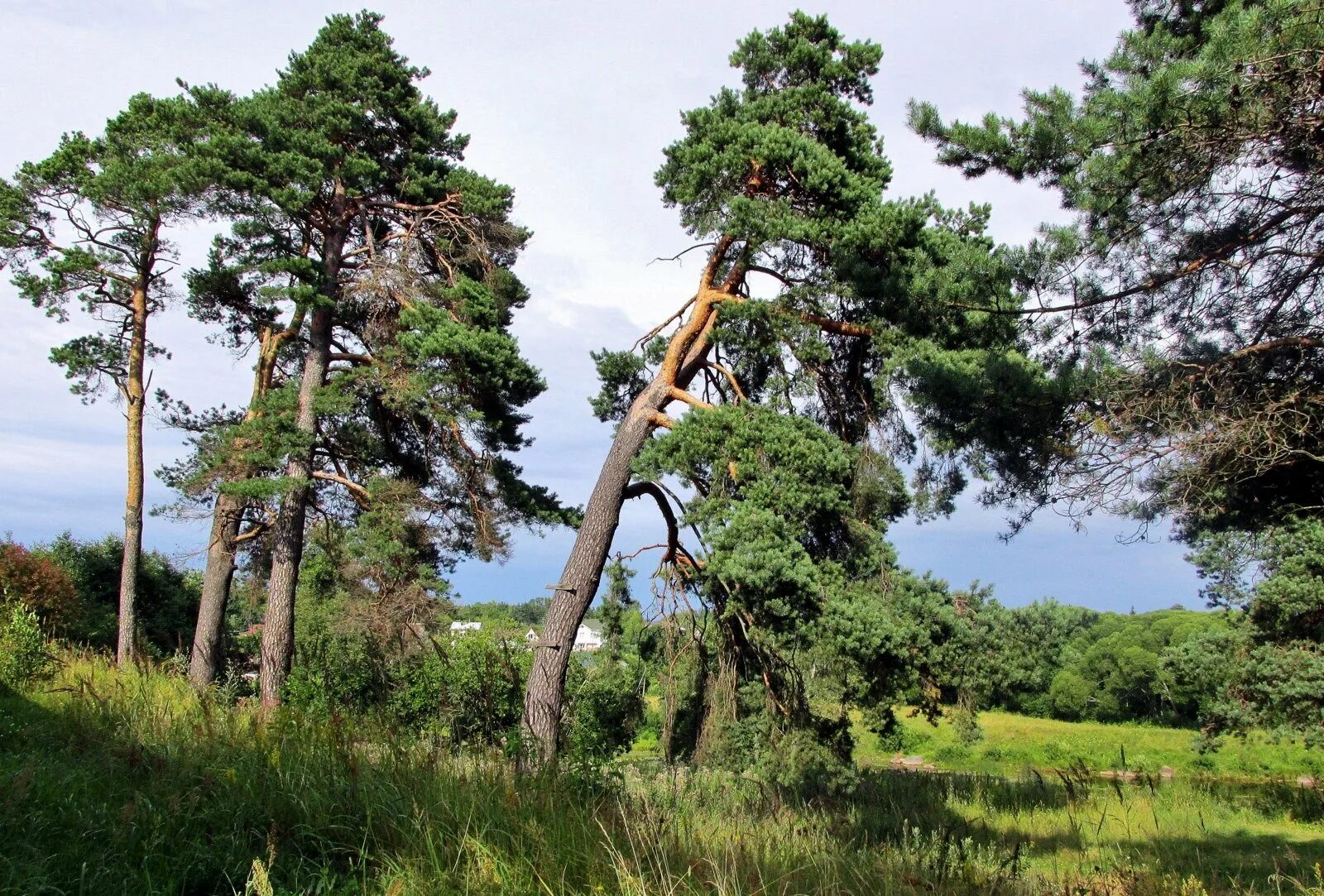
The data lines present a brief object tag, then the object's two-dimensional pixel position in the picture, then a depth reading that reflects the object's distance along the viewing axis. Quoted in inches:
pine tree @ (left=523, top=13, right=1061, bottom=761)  304.5
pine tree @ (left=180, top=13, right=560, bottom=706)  512.7
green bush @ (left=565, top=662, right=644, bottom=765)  191.3
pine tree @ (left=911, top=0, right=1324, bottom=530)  218.2
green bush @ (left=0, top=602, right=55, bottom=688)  303.8
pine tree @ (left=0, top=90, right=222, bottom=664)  545.3
